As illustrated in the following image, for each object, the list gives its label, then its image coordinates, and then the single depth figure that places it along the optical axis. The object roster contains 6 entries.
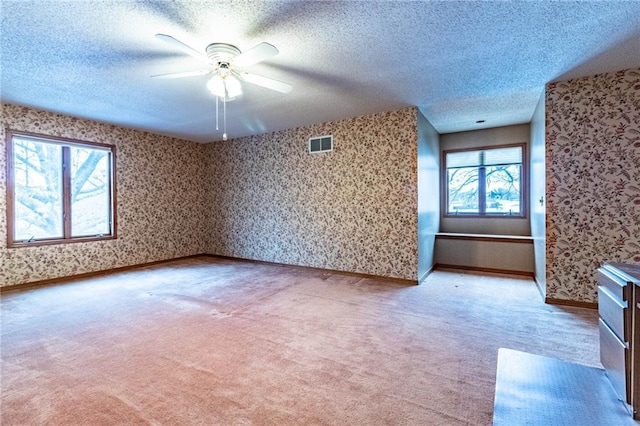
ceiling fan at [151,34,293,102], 2.25
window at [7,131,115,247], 4.17
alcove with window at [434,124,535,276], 5.00
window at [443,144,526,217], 5.25
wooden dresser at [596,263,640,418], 1.28
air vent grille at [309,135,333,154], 5.00
